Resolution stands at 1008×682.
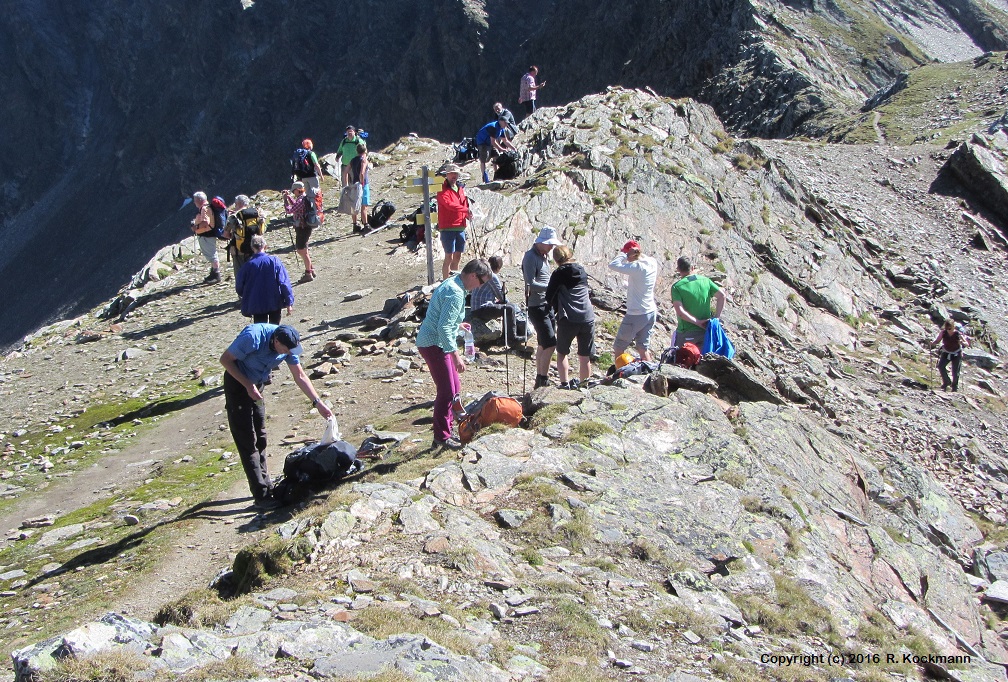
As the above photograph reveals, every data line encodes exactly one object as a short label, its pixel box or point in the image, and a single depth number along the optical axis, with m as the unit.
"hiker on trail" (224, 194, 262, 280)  14.59
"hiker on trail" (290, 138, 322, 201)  19.95
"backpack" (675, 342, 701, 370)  10.59
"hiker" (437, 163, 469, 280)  13.46
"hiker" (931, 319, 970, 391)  18.20
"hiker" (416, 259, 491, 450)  8.14
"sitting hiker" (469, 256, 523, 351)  10.78
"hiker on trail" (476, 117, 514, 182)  20.86
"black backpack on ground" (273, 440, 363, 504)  8.20
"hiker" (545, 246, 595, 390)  10.02
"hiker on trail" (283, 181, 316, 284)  16.94
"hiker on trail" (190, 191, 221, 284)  16.94
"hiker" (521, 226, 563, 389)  10.37
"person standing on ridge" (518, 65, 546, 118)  28.75
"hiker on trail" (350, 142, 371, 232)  19.53
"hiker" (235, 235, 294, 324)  11.23
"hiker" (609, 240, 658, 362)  10.85
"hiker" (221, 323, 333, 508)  7.94
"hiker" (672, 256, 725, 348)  11.16
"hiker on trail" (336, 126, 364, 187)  19.78
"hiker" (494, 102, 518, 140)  21.73
